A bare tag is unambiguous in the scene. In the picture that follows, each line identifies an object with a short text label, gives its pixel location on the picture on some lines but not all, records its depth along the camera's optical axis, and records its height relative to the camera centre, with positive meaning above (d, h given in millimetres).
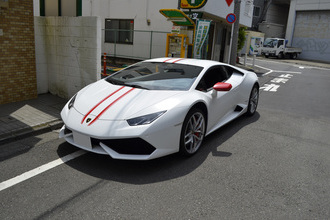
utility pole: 12561 -122
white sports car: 3447 -916
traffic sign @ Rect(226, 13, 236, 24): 11092 +866
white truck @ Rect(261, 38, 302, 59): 30531 -404
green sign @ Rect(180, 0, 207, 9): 12459 +1468
